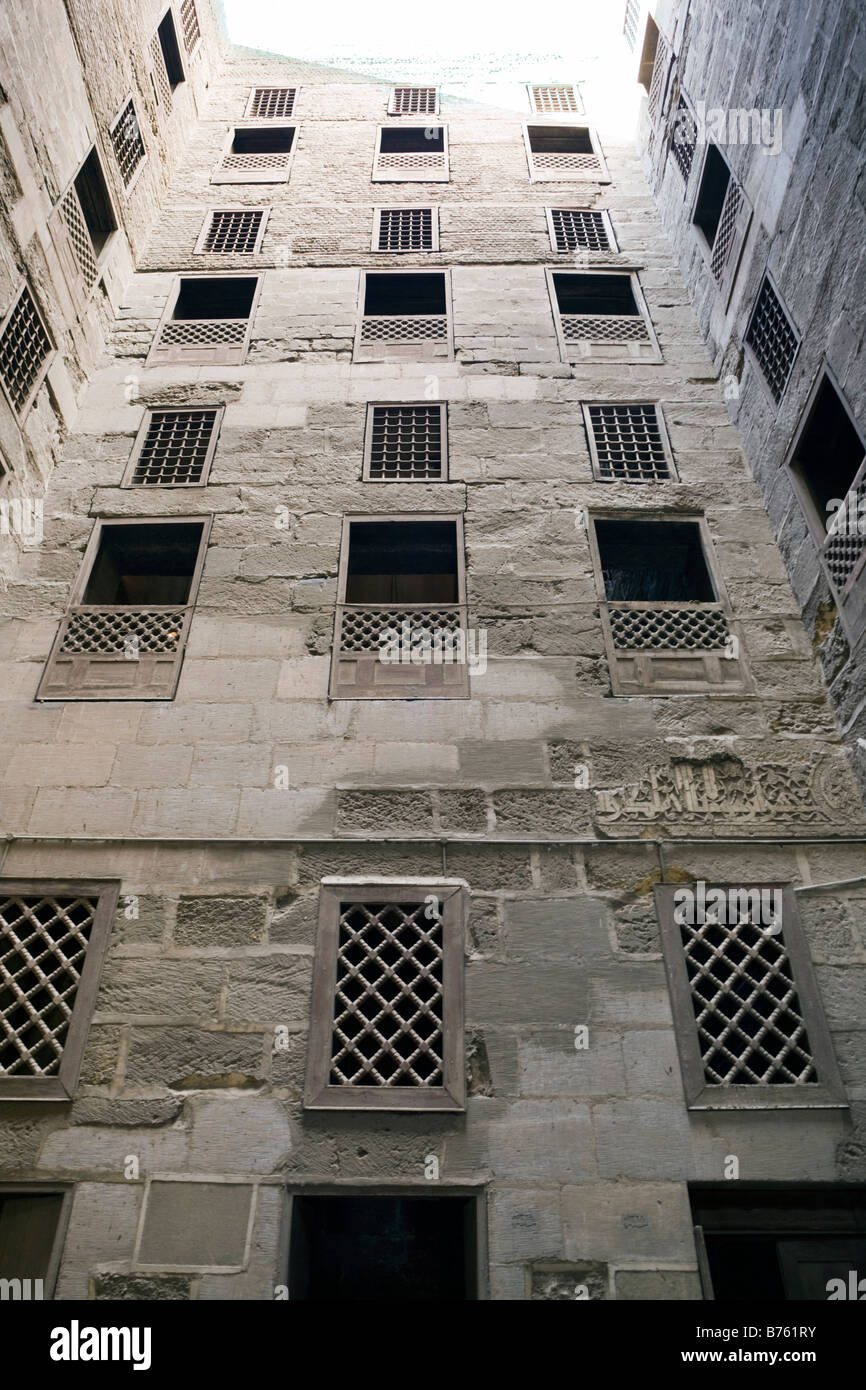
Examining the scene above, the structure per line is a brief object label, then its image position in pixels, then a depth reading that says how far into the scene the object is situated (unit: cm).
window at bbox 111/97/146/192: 1026
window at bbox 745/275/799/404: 740
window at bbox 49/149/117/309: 859
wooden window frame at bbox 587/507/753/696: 636
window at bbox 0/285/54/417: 742
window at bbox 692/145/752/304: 859
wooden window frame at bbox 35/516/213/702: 629
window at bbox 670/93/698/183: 1013
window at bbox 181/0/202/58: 1301
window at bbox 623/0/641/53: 1272
